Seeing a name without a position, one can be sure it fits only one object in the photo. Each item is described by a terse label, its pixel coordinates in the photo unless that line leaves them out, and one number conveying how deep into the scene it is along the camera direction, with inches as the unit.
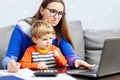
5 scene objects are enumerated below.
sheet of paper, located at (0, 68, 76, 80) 49.9
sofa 104.5
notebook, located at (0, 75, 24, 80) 49.3
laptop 50.2
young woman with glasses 70.9
